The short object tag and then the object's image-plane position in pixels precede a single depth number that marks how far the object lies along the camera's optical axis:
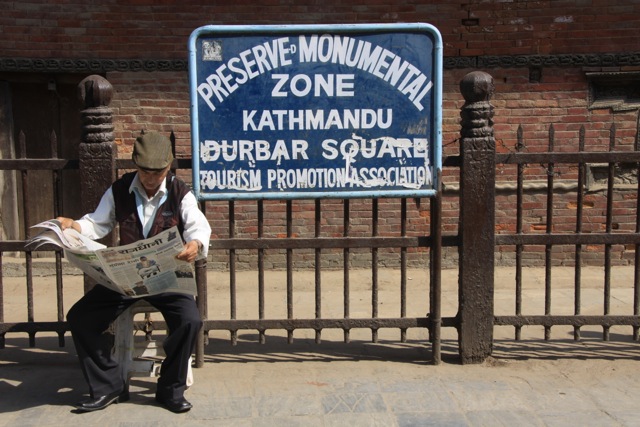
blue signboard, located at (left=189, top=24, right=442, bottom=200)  4.82
